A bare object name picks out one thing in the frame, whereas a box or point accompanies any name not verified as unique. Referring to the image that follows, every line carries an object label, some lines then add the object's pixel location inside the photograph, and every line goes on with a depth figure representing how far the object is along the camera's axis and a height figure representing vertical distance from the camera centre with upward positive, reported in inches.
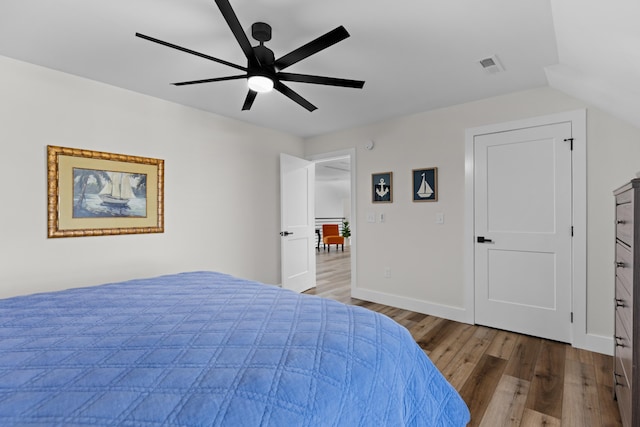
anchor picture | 152.9 +13.3
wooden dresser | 54.0 -18.1
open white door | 167.3 -5.9
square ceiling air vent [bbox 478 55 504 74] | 92.3 +46.7
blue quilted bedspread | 29.8 -18.6
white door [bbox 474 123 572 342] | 109.0 -6.7
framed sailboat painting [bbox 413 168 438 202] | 137.3 +13.1
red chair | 344.5 -26.6
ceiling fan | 62.2 +35.5
